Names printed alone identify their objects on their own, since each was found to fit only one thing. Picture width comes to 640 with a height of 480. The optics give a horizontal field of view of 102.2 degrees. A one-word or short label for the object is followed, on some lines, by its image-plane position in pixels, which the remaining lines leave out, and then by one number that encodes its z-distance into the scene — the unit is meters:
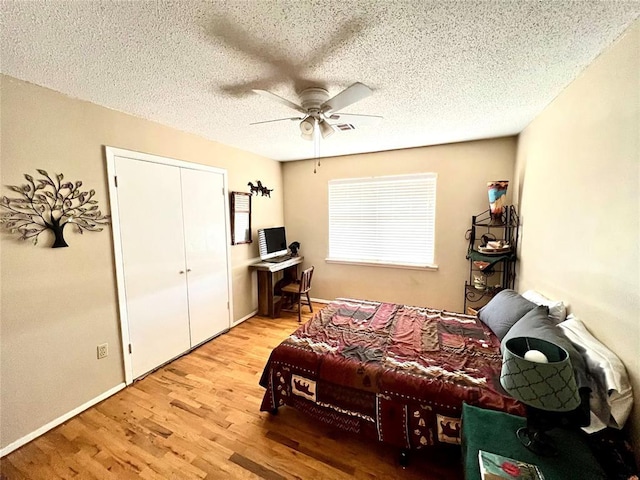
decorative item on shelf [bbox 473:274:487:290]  3.14
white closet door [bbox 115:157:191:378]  2.34
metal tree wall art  1.69
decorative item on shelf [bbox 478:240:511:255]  2.94
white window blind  3.68
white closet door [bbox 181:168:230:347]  2.91
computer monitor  3.87
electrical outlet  2.16
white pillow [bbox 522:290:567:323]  1.77
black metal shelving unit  3.00
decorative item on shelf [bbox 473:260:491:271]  3.05
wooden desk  3.74
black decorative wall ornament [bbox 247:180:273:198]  3.76
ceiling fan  1.65
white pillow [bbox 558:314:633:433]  1.18
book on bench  0.97
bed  1.50
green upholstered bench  1.01
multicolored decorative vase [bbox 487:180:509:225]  2.85
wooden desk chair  3.69
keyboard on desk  4.00
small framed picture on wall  3.49
